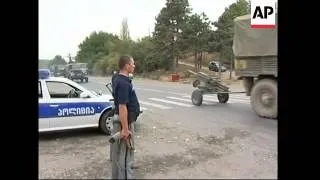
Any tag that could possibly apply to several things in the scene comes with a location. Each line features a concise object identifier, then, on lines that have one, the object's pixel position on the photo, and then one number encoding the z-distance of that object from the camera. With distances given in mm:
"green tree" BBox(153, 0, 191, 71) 46750
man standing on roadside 5383
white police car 8969
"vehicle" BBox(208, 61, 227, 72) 46144
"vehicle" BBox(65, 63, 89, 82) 45750
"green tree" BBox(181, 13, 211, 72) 43750
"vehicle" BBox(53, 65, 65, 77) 59919
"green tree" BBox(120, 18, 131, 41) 90006
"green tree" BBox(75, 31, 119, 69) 91369
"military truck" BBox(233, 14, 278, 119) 12116
